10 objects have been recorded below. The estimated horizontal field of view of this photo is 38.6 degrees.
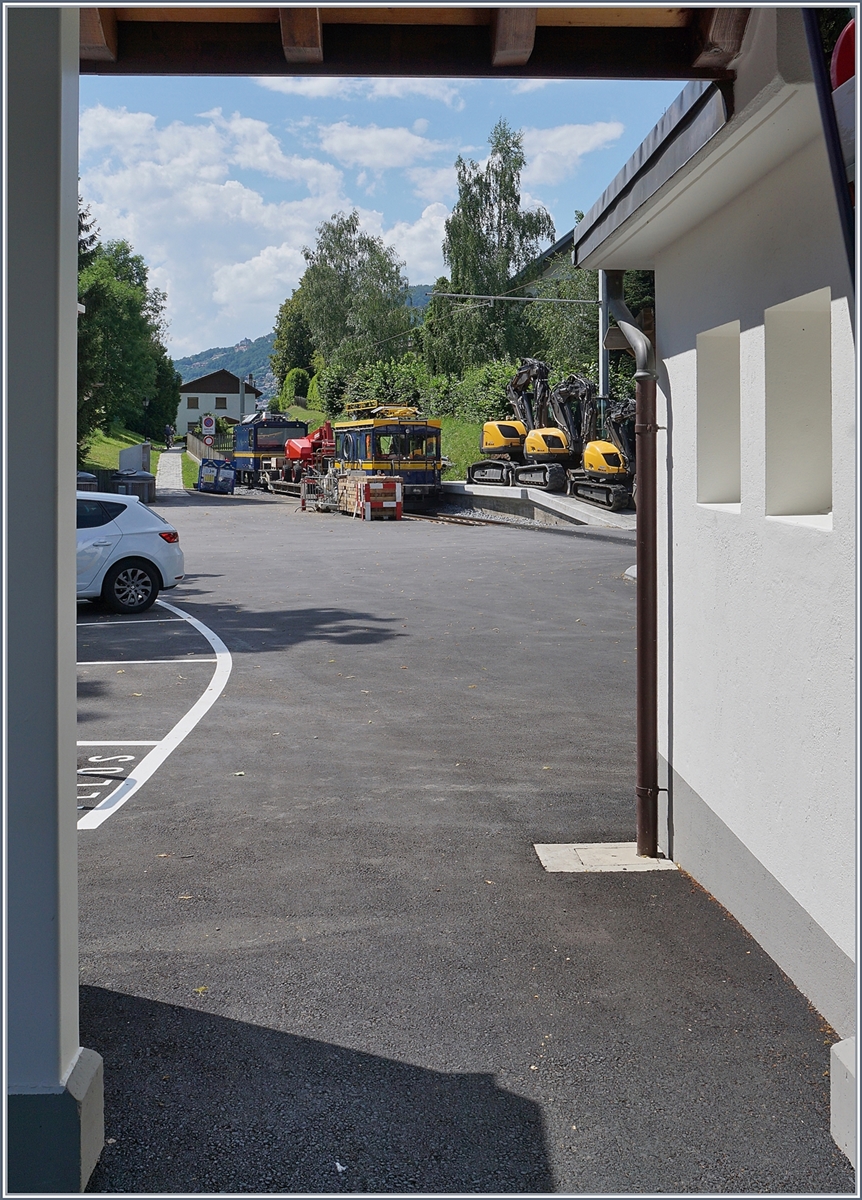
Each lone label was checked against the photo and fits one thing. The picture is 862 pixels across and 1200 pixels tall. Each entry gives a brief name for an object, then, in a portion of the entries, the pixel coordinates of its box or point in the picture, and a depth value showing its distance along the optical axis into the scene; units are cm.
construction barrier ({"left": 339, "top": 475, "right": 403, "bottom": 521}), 3669
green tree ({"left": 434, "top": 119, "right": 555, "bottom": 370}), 6600
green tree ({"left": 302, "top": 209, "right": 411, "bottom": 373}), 8031
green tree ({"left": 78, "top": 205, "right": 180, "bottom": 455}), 5291
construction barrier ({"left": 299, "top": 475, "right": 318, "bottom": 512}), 4288
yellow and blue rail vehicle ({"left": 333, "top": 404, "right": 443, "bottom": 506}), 3925
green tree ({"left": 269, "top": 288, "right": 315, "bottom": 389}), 12500
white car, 1656
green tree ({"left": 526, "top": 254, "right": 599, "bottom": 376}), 5775
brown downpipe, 660
